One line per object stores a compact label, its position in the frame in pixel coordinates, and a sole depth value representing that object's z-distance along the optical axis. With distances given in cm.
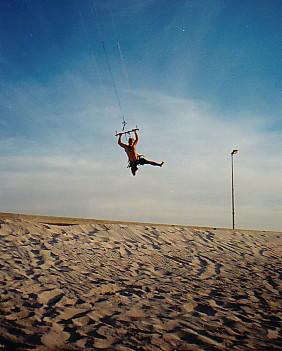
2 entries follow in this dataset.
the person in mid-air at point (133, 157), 1202
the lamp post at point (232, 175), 1999
